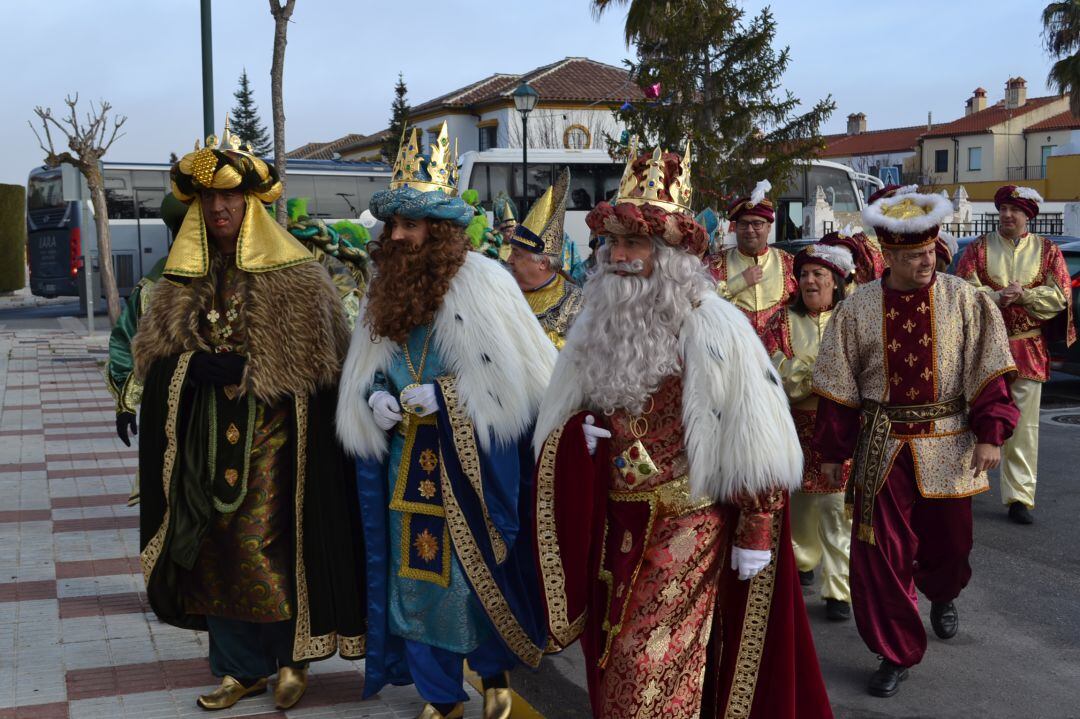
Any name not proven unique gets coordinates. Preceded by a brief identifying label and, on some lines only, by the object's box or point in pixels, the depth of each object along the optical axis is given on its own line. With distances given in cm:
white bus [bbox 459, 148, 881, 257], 2716
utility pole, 1274
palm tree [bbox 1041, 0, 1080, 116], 3131
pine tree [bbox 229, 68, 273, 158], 7350
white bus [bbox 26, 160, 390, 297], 2864
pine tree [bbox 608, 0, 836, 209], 2262
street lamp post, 2225
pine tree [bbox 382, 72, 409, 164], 5509
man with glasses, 684
